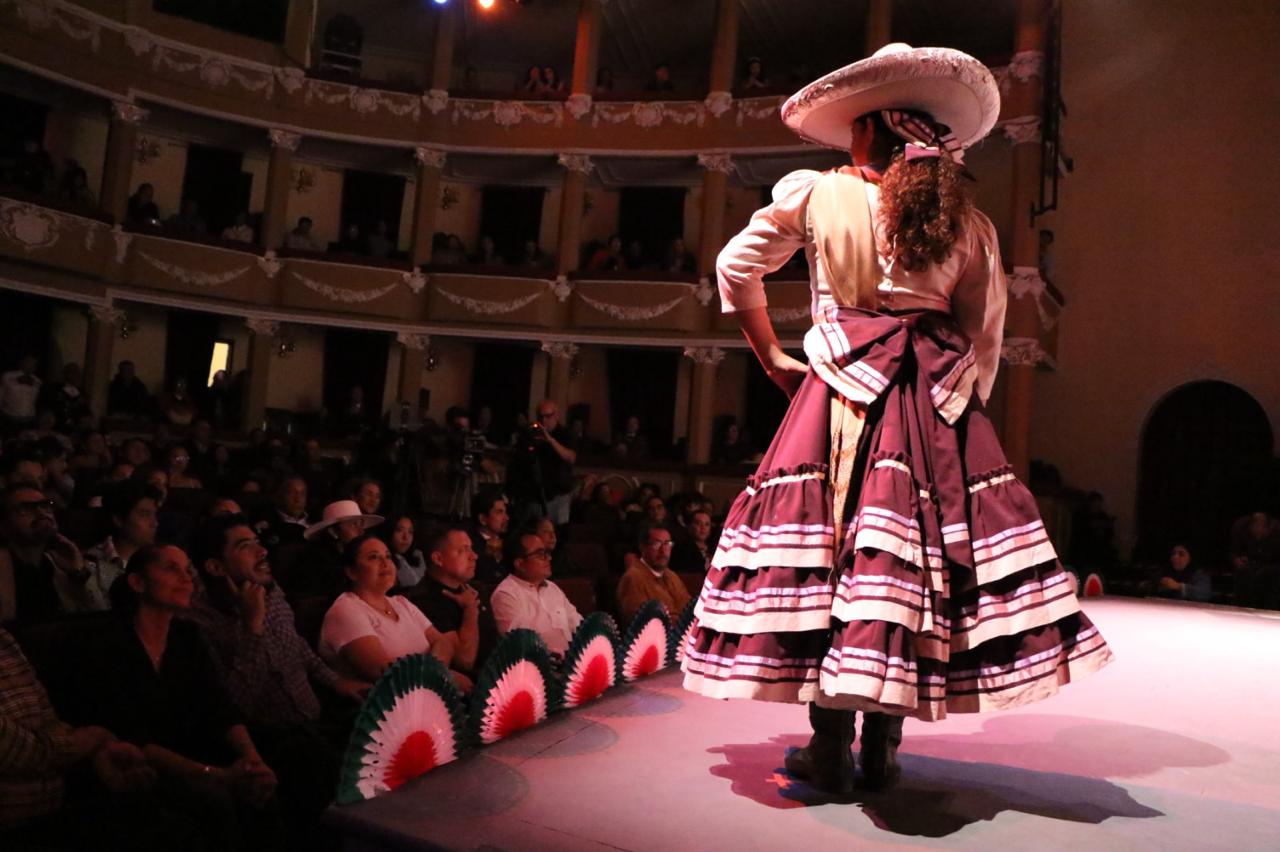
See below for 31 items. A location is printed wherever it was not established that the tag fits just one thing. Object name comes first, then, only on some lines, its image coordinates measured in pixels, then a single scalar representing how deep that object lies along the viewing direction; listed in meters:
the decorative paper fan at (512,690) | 2.53
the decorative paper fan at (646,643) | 3.43
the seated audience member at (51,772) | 2.15
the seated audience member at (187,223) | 13.39
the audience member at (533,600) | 4.06
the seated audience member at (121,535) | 3.98
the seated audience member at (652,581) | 4.91
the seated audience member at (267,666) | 2.61
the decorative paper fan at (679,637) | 3.80
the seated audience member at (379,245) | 14.53
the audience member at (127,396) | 12.54
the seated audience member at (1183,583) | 8.19
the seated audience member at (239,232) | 13.88
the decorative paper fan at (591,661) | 2.97
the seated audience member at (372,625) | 3.29
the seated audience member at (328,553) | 4.31
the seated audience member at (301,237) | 14.42
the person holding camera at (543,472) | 7.50
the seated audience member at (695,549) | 6.44
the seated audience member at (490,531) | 5.48
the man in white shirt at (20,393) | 10.53
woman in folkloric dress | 1.98
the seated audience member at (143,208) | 13.29
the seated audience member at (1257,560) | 7.84
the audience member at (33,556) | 3.68
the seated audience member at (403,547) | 5.01
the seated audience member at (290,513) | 5.52
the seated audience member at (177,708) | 2.36
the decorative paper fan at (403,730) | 2.09
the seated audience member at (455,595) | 3.81
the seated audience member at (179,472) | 6.85
